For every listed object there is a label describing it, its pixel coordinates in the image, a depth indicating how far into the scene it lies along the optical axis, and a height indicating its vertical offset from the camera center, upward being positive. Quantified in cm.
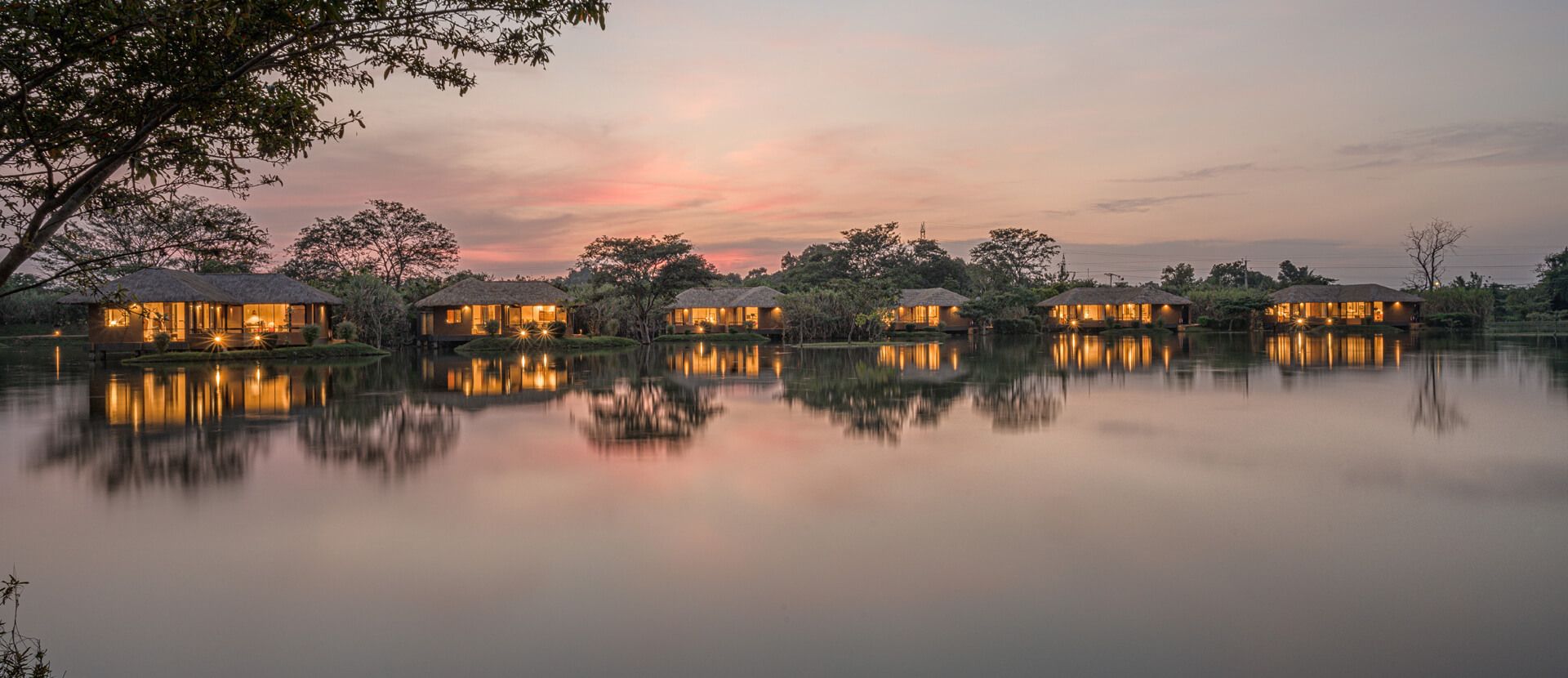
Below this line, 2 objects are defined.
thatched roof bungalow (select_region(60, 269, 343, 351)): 3809 +188
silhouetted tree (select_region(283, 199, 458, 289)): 6084 +721
